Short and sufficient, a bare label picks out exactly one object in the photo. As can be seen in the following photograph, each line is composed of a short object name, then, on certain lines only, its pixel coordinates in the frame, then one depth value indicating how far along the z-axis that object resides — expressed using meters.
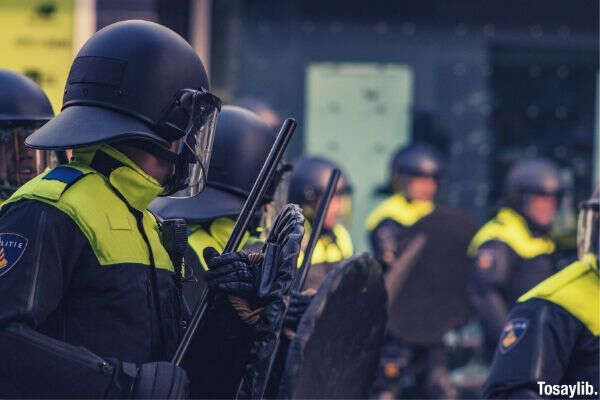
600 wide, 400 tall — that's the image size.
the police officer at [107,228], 5.67
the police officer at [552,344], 7.74
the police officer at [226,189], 9.33
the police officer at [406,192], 18.97
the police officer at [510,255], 17.09
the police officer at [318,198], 15.20
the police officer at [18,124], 8.79
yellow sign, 18.14
